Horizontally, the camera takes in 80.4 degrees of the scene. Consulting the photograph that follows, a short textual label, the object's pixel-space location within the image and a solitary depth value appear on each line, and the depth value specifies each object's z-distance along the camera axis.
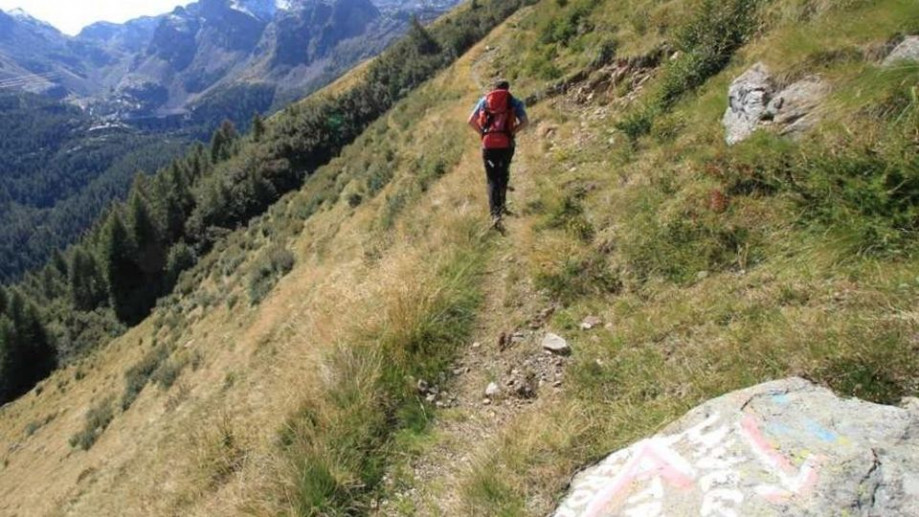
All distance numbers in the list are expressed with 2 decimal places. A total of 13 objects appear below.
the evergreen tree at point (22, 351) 52.38
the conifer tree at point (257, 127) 70.38
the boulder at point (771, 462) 2.49
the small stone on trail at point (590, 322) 5.64
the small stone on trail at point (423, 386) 5.49
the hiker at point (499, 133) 8.82
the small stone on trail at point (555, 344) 5.42
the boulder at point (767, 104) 6.46
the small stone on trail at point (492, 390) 5.26
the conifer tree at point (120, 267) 57.50
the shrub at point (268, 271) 21.86
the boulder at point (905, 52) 5.76
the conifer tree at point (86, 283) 64.88
